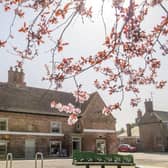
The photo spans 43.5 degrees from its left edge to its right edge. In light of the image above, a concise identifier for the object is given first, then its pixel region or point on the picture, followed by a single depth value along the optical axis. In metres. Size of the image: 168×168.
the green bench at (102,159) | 13.47
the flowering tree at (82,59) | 3.86
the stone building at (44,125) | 23.70
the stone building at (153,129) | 36.97
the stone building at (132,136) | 41.42
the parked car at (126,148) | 35.71
